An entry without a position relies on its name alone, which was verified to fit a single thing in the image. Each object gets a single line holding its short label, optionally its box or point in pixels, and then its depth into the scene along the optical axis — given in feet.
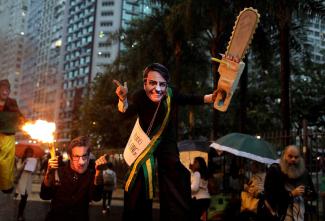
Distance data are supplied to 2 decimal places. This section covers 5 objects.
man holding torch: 14.30
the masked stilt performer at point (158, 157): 13.23
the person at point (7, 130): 18.11
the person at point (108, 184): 42.19
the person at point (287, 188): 19.48
